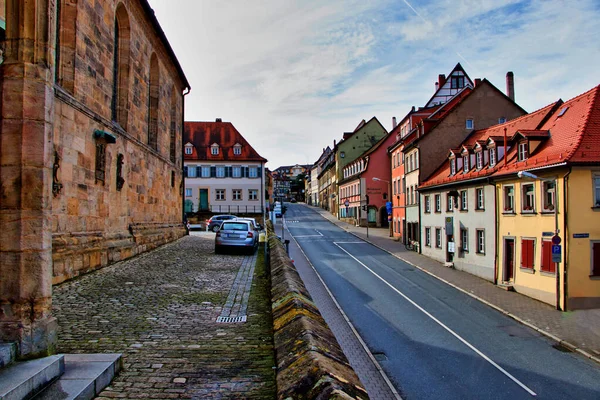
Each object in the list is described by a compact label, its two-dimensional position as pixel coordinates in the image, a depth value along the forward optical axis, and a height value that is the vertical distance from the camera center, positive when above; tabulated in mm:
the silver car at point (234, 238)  17766 -1195
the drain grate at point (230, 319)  6520 -1652
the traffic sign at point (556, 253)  17922 -1795
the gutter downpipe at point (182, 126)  28234 +5278
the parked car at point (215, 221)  43006 -1275
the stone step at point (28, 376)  3127 -1275
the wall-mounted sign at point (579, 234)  18125 -1083
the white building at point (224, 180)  56094 +3536
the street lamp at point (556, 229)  18422 -862
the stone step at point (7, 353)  3606 -1197
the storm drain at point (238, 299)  6785 -1693
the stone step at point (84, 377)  3430 -1434
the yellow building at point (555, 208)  18125 +13
